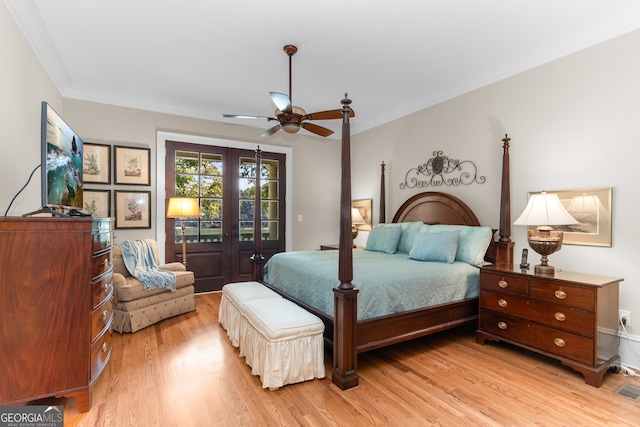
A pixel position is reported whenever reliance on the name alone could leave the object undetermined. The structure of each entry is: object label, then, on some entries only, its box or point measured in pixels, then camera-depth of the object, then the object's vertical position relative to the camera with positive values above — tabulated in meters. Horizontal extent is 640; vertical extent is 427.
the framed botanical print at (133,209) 4.42 -0.02
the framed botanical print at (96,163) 4.24 +0.56
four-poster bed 2.33 -0.86
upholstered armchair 3.34 -0.99
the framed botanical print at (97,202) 4.21 +0.06
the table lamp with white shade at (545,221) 2.70 -0.09
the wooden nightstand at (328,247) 5.42 -0.63
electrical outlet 2.67 -0.86
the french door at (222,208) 4.85 +0.00
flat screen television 2.04 +0.30
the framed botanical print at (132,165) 4.41 +0.57
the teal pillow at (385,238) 4.16 -0.37
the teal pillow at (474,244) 3.39 -0.36
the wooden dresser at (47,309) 1.78 -0.58
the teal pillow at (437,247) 3.38 -0.39
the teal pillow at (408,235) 4.06 -0.31
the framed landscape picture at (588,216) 2.78 -0.04
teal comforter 2.60 -0.63
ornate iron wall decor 3.95 +0.47
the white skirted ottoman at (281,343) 2.26 -0.96
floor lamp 4.35 -0.01
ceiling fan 2.85 +0.85
